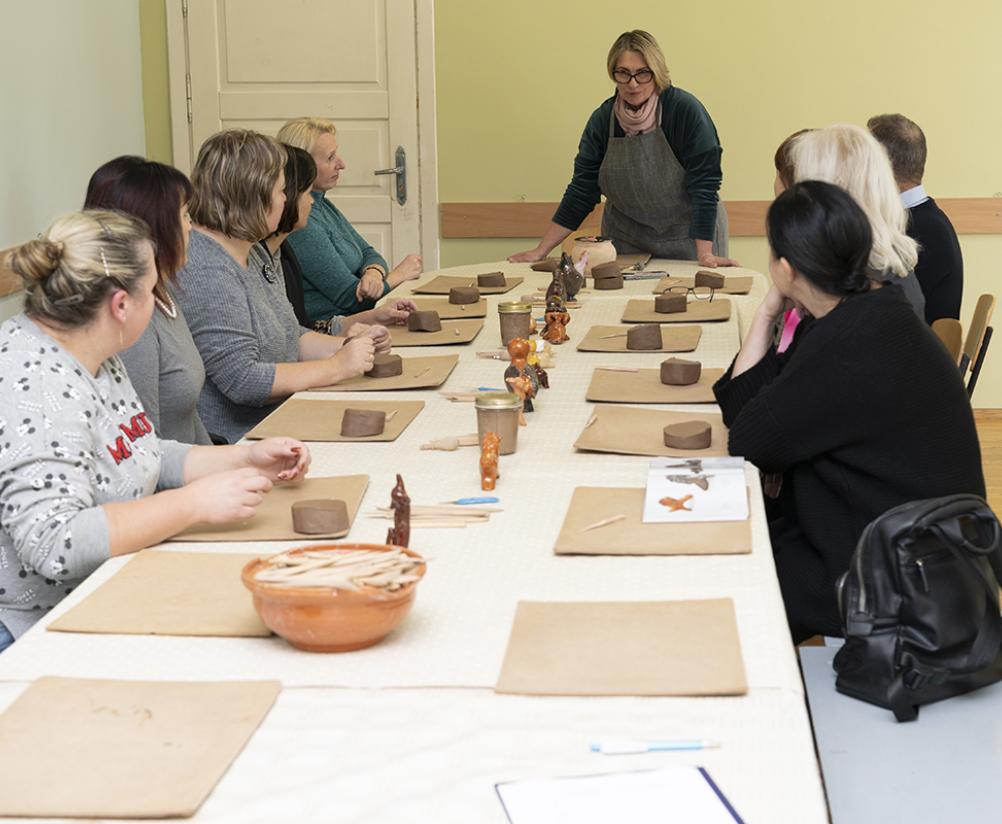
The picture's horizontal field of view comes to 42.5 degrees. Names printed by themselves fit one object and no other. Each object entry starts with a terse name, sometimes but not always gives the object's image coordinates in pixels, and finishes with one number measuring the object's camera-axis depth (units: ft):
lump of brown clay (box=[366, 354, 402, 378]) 9.93
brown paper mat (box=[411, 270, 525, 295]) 14.24
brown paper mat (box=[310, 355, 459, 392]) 9.61
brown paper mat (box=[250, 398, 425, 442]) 8.27
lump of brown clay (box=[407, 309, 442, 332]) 11.70
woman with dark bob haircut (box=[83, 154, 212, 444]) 8.38
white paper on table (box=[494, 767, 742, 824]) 3.74
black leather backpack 6.07
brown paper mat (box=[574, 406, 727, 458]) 7.70
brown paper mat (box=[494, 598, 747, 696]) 4.52
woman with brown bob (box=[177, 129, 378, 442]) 9.88
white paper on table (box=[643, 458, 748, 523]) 6.39
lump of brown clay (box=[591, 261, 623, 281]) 14.37
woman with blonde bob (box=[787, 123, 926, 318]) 8.76
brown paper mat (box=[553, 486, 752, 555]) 5.90
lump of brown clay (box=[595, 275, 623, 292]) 14.29
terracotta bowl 4.70
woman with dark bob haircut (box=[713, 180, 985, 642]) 7.32
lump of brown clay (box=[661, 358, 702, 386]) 9.30
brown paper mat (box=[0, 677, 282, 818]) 3.77
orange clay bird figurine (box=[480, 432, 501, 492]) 6.94
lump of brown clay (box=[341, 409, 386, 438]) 8.14
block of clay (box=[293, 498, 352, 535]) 6.19
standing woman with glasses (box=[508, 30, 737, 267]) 15.90
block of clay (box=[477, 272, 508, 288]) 14.32
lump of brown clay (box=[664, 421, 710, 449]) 7.75
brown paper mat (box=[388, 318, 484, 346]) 11.29
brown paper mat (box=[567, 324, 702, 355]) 10.86
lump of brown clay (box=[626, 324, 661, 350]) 10.77
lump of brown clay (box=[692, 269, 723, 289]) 13.69
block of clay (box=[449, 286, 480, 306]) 13.14
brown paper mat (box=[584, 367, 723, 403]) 9.02
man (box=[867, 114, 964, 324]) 12.69
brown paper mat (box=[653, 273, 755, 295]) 13.89
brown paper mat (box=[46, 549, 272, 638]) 5.10
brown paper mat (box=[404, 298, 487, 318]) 12.70
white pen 4.10
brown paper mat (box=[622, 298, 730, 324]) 12.28
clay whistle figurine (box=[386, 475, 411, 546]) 5.86
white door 19.25
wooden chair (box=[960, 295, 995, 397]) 12.04
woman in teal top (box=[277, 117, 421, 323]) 14.56
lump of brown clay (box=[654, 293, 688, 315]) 12.51
